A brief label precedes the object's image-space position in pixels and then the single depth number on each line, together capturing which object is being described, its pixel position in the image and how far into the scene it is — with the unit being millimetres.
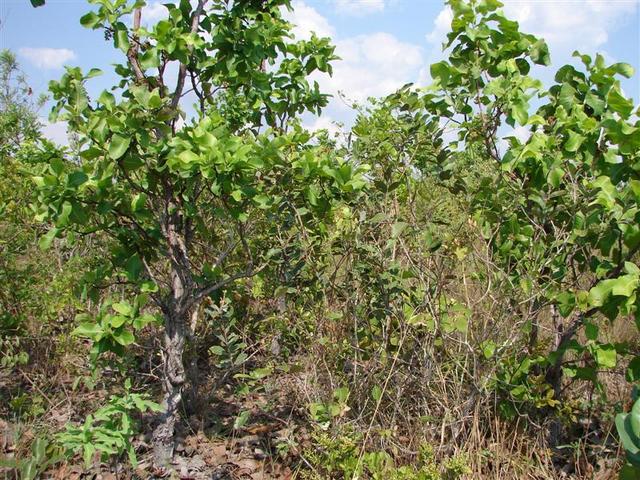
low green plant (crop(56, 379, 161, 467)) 2057
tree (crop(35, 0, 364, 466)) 2238
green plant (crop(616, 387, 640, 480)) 1667
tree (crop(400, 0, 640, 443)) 2352
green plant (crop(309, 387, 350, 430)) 2441
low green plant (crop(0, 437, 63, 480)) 2129
